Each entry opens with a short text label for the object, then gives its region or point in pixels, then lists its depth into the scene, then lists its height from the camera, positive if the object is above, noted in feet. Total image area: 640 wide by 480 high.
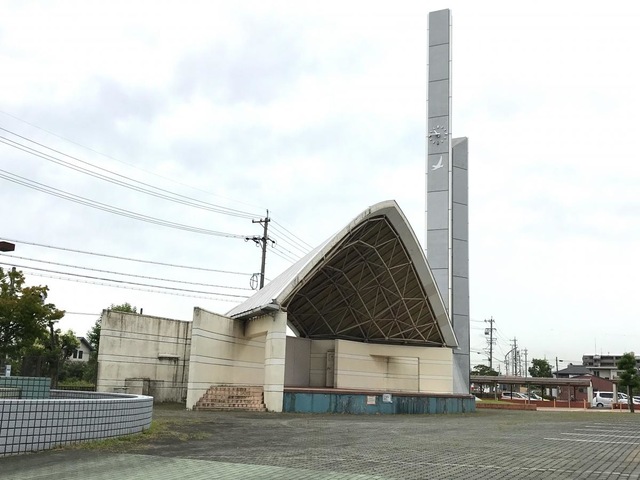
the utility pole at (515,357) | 444.55 +3.49
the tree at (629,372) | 150.10 -1.44
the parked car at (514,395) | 250.55 -14.11
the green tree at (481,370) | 398.75 -6.27
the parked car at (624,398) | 189.42 -11.02
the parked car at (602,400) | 173.37 -9.93
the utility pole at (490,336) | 344.08 +14.21
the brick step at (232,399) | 87.86 -7.11
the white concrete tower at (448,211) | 141.49 +34.78
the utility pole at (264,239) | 152.76 +28.67
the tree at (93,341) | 201.74 +2.32
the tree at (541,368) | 395.34 -3.74
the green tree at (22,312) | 103.60 +5.51
